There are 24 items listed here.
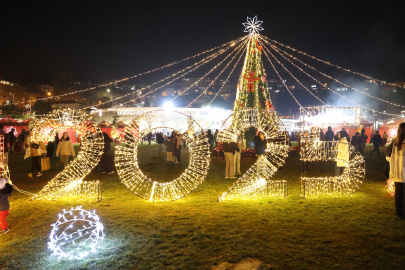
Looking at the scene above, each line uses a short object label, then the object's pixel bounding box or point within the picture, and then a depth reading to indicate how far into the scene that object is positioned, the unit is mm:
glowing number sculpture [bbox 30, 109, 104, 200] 7336
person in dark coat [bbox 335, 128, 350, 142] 10077
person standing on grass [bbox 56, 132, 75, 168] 10055
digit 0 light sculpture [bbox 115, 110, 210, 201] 6797
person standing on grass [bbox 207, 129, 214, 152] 15629
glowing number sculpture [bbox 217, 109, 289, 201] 7180
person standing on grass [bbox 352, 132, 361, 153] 14227
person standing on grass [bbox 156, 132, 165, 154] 17662
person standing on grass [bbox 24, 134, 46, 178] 9531
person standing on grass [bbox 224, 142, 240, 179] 9484
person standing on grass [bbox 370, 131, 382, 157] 16281
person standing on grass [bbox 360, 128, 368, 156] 15019
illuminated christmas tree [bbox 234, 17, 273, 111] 15898
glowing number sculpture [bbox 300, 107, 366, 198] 7336
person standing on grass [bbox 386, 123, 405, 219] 5312
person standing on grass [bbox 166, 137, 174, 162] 13195
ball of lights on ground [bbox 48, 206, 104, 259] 3959
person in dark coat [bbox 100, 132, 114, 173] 10766
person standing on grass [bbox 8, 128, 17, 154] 17319
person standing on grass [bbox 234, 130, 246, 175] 10598
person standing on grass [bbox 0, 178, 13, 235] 4672
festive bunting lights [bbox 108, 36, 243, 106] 16250
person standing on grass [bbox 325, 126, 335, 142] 14811
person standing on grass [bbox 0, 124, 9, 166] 8688
